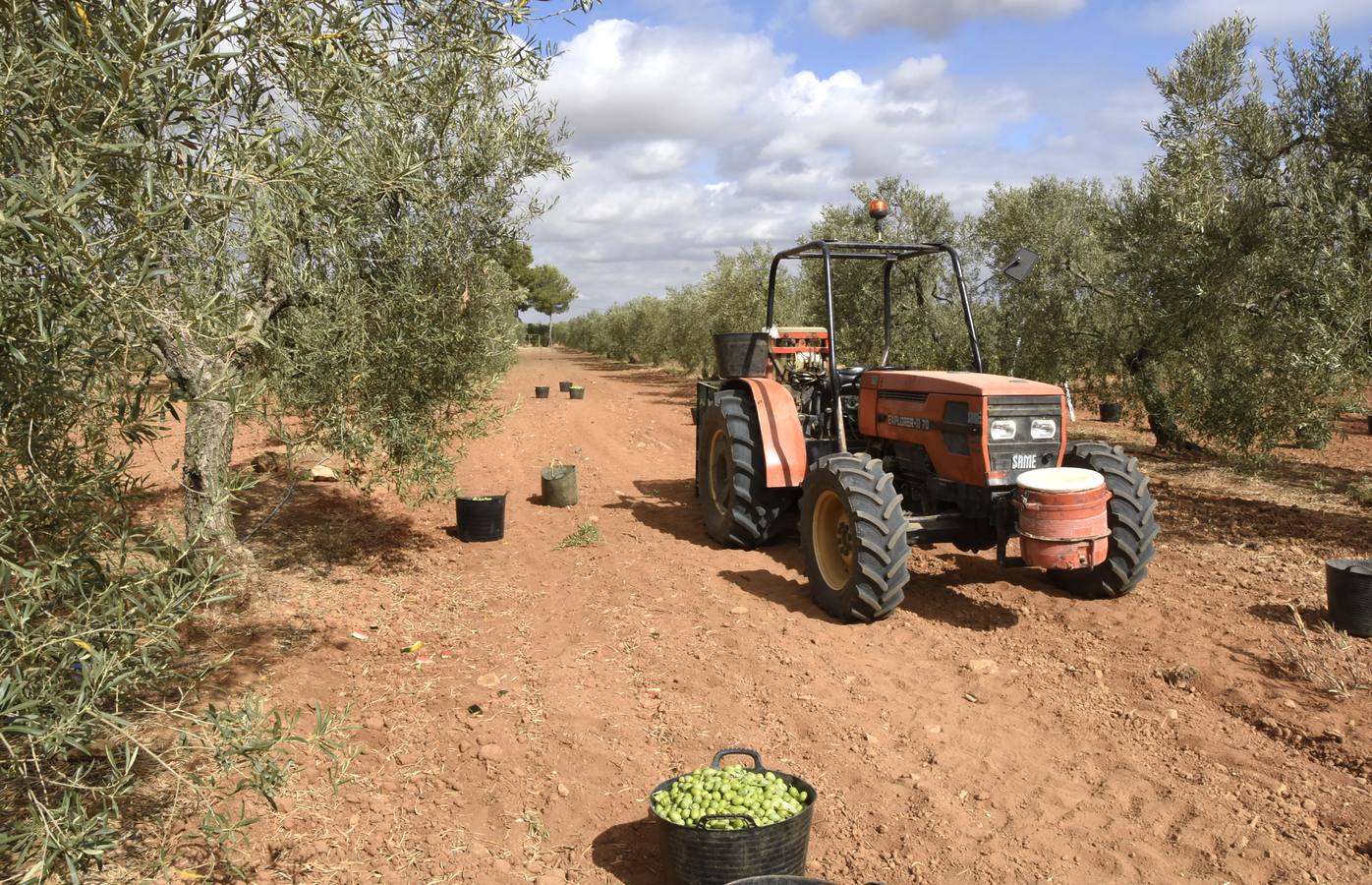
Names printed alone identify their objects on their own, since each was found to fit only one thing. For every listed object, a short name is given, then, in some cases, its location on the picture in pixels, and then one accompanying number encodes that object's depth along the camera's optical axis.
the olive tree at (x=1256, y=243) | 7.27
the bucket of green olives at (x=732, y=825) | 2.95
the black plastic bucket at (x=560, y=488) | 9.71
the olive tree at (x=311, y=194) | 2.38
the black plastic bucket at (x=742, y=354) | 8.14
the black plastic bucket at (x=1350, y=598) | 5.30
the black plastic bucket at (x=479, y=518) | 8.20
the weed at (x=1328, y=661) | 4.65
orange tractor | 5.28
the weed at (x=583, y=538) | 8.10
